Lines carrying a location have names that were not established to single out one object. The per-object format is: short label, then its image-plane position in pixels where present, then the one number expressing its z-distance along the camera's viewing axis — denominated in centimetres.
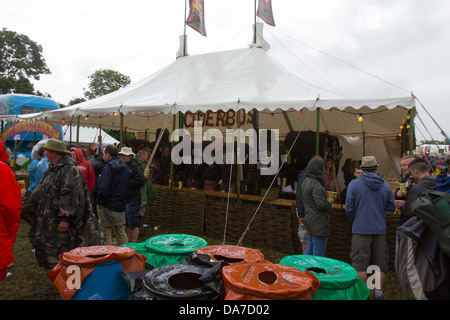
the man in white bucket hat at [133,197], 427
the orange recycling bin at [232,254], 207
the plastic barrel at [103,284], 189
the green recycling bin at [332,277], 170
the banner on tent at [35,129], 909
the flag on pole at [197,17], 799
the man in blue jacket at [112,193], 393
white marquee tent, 512
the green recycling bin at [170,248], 215
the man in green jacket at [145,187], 484
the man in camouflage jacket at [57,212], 293
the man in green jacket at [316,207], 345
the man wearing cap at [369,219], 319
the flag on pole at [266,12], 788
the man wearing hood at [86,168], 432
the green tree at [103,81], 3522
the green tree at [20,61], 2914
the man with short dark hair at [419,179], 298
